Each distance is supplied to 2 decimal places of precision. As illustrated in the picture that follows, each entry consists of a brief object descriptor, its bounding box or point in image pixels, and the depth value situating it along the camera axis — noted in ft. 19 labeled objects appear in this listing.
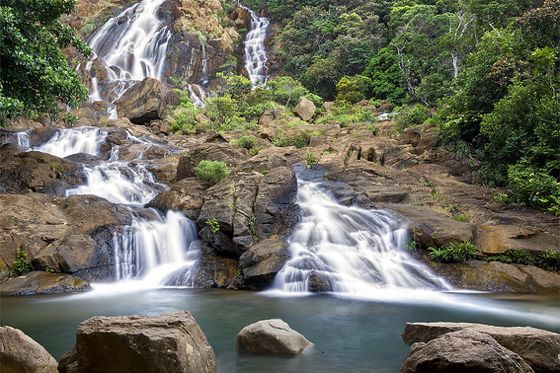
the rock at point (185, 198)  51.67
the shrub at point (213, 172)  55.36
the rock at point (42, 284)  37.42
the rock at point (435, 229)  44.52
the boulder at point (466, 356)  14.18
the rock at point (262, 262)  39.75
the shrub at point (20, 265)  39.47
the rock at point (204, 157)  61.52
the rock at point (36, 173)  55.11
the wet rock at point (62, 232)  40.29
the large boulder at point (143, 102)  106.11
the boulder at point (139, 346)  14.67
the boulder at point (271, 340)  20.57
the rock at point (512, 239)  42.65
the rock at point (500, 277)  39.68
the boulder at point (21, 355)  16.08
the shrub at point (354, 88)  121.70
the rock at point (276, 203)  47.14
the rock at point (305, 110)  107.55
